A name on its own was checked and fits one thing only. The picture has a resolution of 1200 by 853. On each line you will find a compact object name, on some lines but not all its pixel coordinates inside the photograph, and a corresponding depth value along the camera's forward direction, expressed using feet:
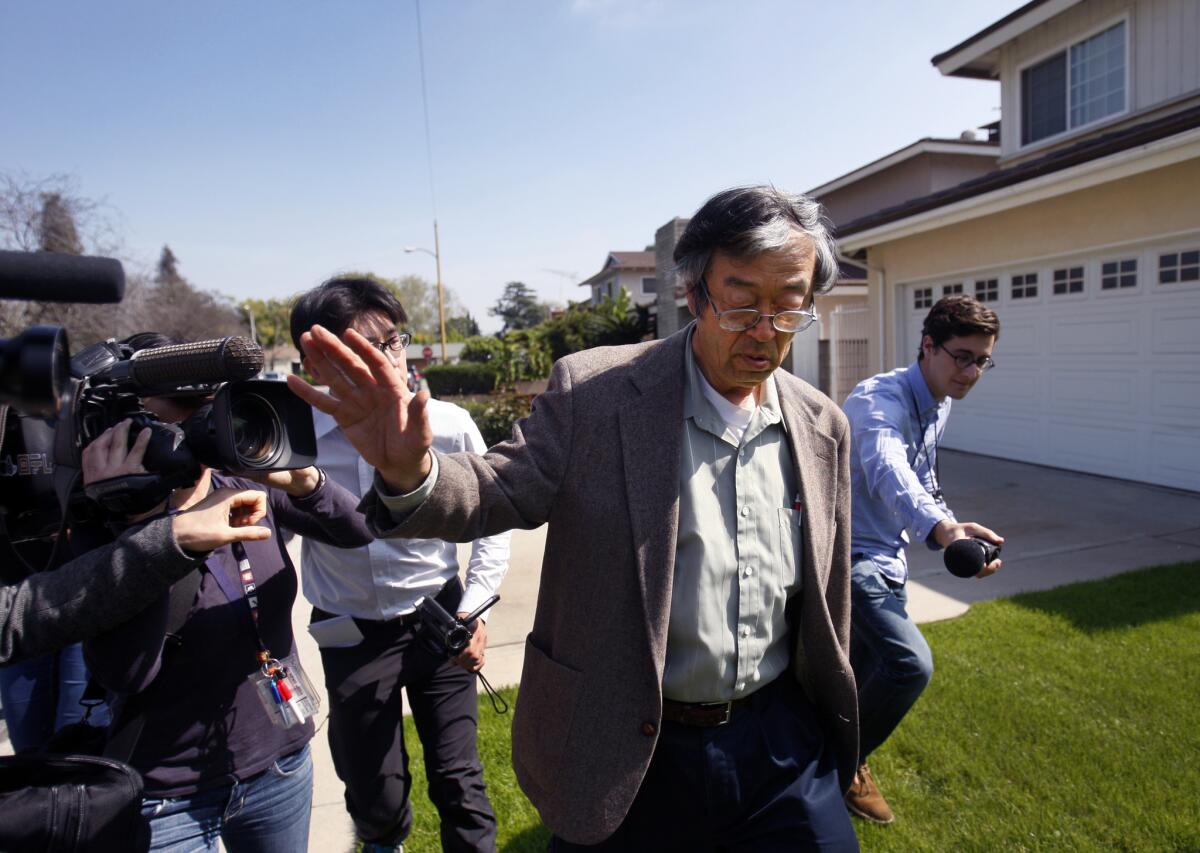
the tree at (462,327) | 232.53
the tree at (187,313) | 67.92
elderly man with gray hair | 5.42
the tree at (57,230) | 41.14
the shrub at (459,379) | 111.65
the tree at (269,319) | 245.24
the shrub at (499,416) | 39.65
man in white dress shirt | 7.93
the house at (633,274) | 143.54
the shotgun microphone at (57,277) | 2.76
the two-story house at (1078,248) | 24.72
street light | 123.65
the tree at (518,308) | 255.50
